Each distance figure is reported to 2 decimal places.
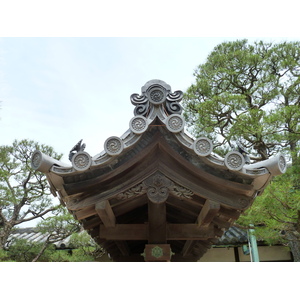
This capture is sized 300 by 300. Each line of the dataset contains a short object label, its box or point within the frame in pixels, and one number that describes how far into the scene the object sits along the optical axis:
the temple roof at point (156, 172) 2.54
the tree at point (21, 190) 10.14
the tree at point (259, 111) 6.58
